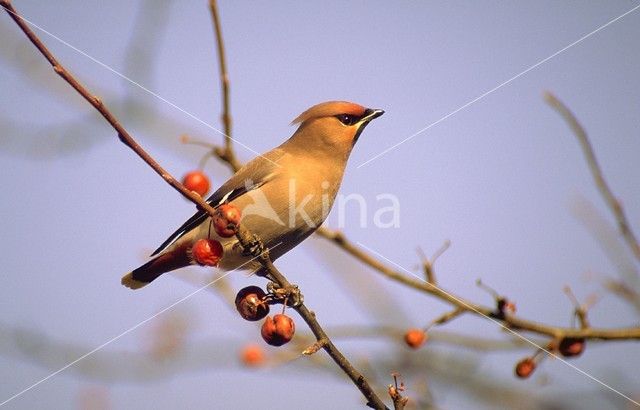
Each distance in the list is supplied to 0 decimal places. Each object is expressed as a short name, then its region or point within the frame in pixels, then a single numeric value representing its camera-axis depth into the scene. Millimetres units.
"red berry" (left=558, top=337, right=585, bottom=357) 6141
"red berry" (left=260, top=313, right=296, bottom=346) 5082
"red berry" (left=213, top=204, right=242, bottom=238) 4812
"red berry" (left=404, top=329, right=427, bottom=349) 6766
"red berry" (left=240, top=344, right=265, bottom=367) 8125
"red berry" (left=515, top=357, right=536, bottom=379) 6453
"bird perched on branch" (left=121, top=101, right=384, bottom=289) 6797
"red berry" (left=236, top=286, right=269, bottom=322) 5230
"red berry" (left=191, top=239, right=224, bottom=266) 5379
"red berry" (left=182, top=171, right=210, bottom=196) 6945
